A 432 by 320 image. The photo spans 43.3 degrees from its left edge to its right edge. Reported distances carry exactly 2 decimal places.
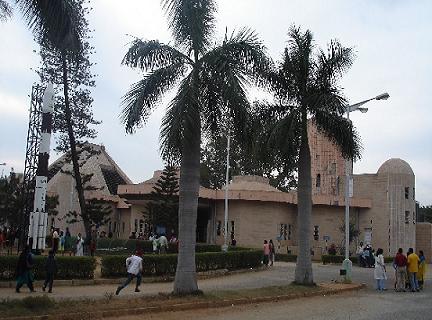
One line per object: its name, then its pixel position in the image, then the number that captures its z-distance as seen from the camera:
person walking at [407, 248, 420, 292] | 20.91
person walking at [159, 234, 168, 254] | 30.65
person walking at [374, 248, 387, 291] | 21.09
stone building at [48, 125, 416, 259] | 43.25
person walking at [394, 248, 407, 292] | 21.00
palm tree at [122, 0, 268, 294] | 14.64
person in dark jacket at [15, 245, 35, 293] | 16.22
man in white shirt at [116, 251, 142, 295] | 16.22
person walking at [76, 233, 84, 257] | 28.72
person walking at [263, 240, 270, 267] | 30.00
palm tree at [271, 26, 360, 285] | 19.34
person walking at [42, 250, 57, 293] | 16.78
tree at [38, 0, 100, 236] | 33.75
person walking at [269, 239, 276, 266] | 31.27
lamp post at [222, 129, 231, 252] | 38.08
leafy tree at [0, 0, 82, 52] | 12.86
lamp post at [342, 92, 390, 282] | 22.03
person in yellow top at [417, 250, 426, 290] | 21.77
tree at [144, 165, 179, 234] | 41.50
